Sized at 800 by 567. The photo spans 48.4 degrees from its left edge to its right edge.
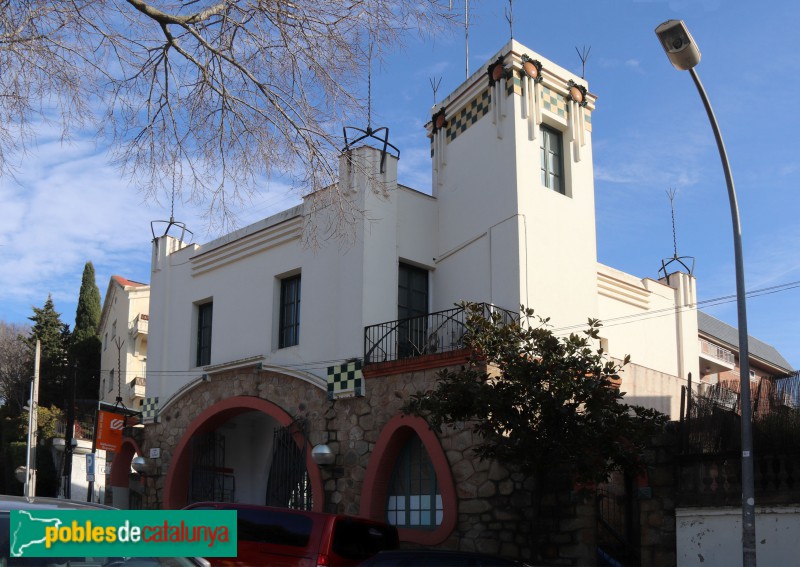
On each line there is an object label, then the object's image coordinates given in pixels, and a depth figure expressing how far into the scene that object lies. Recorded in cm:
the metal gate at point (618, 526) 1534
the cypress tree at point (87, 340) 4103
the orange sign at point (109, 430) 2155
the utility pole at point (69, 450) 2589
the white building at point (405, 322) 1539
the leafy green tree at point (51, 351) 4284
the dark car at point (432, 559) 945
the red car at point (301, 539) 1062
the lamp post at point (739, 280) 970
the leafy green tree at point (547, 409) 1156
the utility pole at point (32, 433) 2861
